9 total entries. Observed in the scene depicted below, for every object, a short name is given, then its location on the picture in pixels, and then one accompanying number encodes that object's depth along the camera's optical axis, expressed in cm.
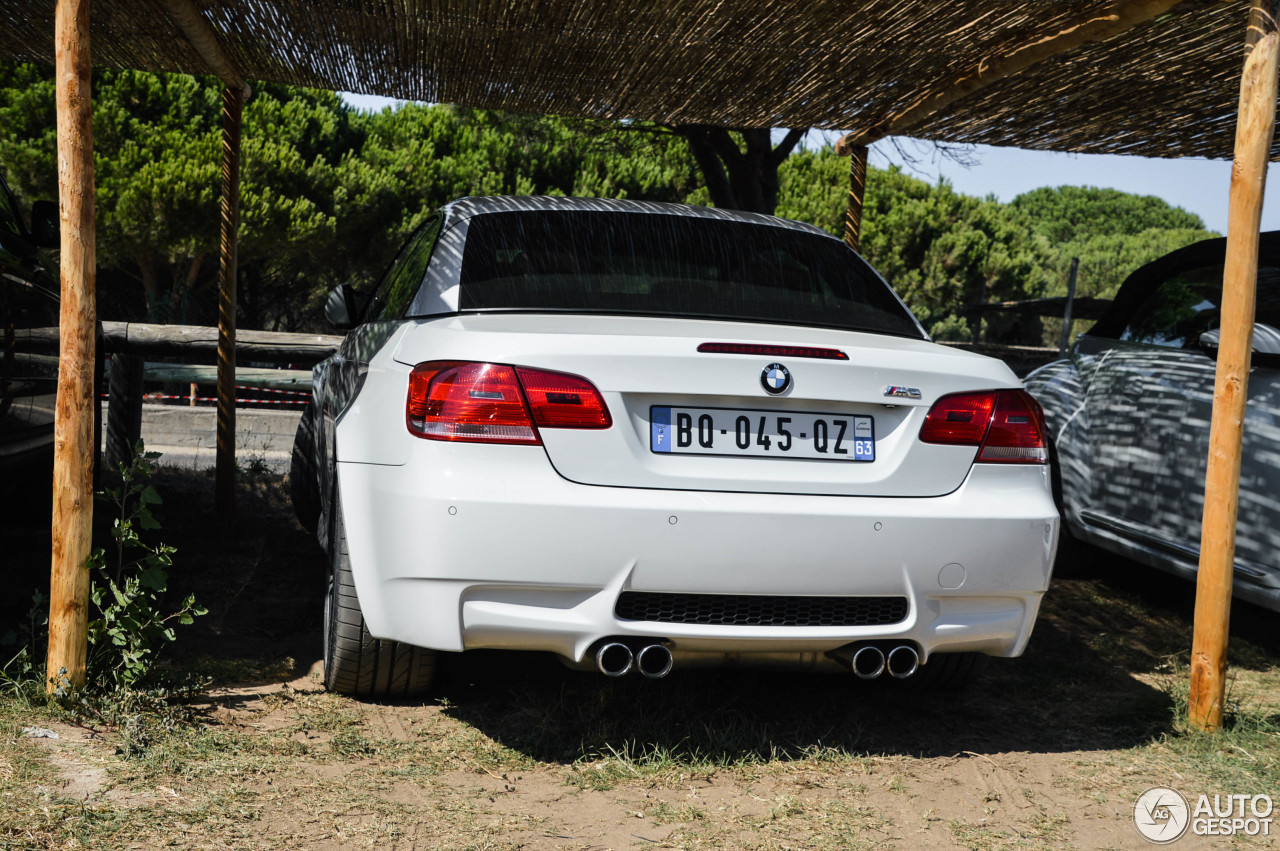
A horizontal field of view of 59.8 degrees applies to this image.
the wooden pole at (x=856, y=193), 658
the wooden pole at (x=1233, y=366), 360
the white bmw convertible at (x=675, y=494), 281
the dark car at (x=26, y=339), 388
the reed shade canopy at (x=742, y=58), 480
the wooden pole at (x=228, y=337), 668
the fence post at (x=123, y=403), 744
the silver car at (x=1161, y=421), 437
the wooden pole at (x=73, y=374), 332
